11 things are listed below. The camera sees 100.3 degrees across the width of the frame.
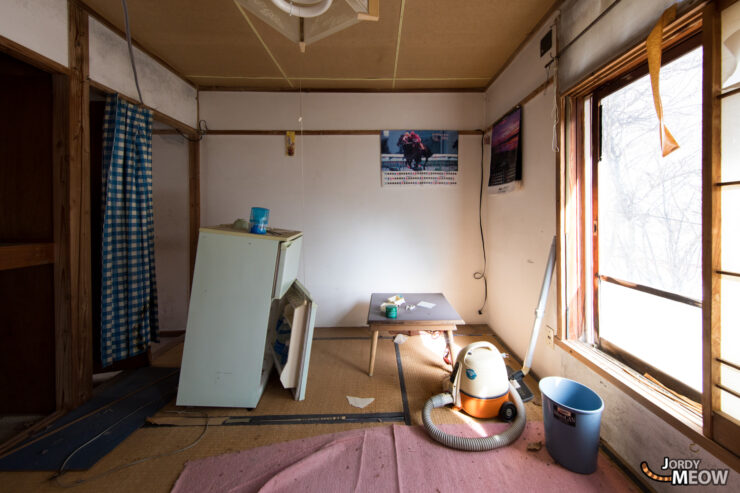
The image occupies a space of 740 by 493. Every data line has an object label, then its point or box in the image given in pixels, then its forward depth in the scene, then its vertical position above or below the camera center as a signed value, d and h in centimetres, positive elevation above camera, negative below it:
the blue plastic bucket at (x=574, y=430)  141 -87
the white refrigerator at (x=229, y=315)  194 -45
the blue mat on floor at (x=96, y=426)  158 -109
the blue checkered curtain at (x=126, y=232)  226 +9
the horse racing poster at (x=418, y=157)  340 +97
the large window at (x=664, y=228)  110 +8
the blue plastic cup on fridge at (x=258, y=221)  204 +15
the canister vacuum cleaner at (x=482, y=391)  183 -89
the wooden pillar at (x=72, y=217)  193 +17
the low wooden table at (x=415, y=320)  229 -57
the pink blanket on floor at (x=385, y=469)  140 -109
